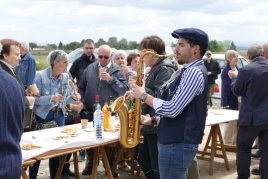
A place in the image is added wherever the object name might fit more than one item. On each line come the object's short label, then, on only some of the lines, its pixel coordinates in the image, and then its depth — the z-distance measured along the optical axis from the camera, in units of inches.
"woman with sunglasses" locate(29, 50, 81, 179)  186.7
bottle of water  161.3
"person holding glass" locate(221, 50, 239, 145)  281.0
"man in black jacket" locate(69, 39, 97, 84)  264.5
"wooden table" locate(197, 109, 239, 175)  226.4
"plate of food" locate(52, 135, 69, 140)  160.6
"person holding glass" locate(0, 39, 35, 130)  161.6
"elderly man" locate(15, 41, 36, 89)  244.4
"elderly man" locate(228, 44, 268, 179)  192.4
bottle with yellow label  178.9
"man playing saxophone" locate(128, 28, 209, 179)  117.8
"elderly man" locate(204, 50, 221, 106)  471.5
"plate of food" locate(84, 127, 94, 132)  177.8
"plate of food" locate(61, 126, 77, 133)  174.3
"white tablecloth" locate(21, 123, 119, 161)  141.2
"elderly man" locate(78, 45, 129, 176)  205.6
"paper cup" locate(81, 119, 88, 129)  183.3
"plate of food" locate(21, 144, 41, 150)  143.8
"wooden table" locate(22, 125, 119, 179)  142.1
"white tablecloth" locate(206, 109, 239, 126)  221.8
